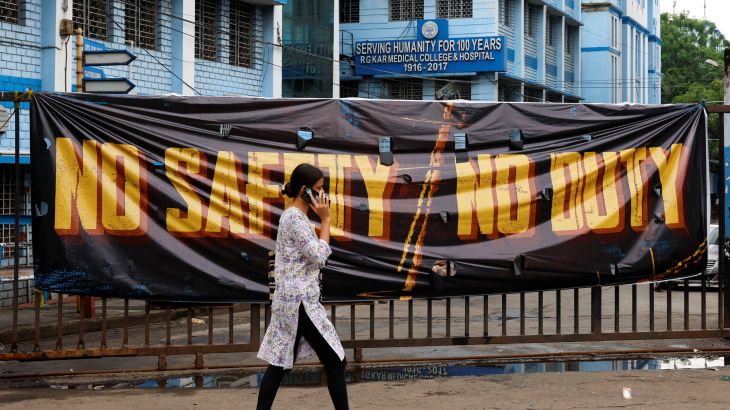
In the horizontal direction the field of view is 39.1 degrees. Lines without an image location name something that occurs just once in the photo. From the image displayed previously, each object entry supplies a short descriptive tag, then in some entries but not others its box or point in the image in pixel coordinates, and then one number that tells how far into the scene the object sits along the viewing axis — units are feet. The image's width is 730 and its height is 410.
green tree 261.24
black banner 28.63
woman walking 20.36
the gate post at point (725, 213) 33.78
